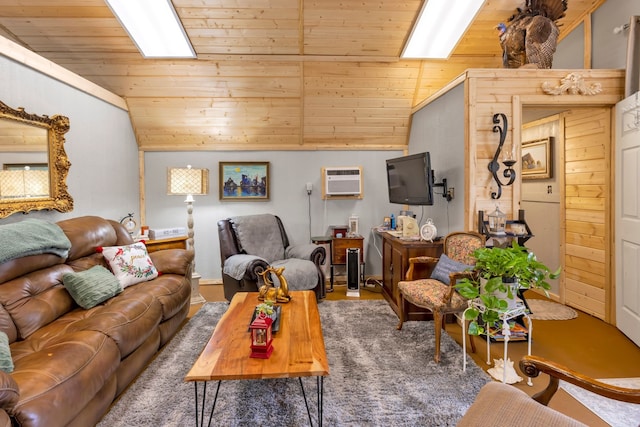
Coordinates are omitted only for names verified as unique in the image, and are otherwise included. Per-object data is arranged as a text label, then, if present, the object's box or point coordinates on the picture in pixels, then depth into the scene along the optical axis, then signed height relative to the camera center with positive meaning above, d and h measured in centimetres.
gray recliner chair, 329 -59
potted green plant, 181 -45
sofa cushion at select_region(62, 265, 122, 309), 229 -59
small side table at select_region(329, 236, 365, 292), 422 -57
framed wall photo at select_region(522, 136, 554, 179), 387 +51
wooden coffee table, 152 -78
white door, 265 -15
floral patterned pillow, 268 -50
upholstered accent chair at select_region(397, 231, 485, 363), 243 -69
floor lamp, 383 +22
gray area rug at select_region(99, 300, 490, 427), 181 -119
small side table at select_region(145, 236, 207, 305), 343 -46
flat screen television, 323 +24
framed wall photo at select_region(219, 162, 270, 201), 453 +31
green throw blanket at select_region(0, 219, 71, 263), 199 -22
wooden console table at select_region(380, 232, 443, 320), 316 -62
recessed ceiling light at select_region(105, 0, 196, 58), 287 +169
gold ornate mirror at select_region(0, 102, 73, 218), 244 +36
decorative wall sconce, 286 +32
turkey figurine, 294 +152
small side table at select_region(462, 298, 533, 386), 195 -70
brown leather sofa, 138 -74
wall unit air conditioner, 453 +29
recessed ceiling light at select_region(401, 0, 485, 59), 300 +172
